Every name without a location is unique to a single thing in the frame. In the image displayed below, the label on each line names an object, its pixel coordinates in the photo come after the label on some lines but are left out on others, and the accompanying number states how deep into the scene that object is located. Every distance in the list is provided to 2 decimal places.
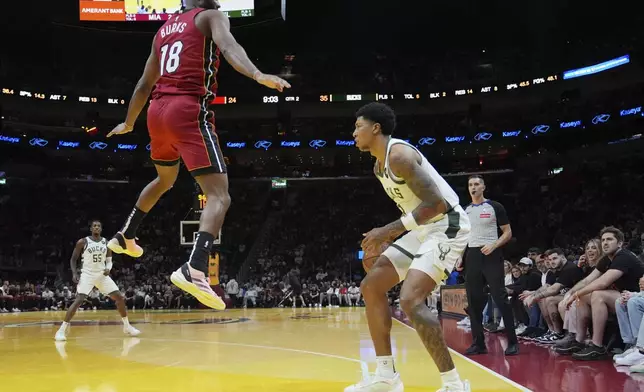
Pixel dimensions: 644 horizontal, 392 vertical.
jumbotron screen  18.62
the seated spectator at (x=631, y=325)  5.34
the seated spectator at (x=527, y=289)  8.55
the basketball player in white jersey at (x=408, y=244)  3.85
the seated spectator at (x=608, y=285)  5.87
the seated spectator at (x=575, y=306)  6.62
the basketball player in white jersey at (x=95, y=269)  9.67
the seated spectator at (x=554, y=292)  7.33
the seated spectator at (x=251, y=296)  22.73
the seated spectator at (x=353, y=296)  22.94
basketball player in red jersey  3.47
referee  6.82
